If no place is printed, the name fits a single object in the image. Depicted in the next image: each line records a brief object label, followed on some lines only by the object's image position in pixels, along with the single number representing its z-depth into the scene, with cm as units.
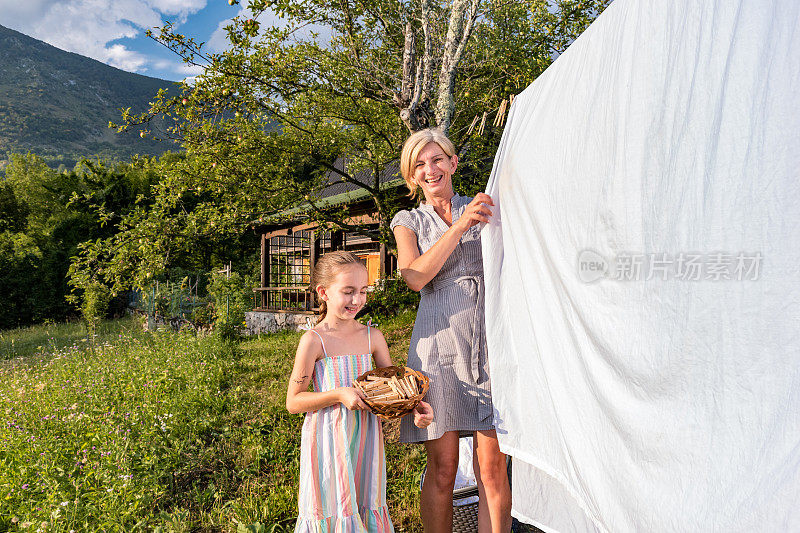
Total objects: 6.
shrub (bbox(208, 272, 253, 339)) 1040
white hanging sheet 104
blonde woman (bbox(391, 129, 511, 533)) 194
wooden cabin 1184
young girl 187
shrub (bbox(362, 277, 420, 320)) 794
